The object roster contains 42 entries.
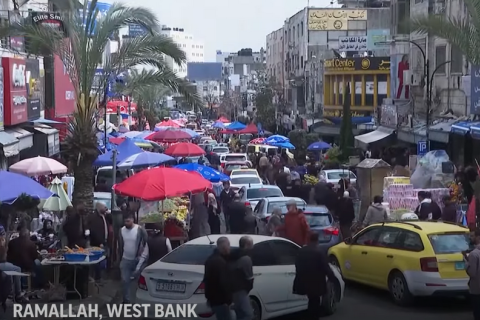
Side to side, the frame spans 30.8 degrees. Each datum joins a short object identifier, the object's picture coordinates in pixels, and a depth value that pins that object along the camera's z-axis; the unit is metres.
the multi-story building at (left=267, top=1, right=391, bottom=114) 66.12
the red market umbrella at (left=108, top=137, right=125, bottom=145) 35.37
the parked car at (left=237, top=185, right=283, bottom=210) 25.40
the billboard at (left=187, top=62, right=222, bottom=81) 172.62
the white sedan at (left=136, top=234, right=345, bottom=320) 11.59
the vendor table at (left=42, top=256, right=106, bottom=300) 13.98
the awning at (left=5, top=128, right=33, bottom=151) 26.09
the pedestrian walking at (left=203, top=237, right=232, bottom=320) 10.48
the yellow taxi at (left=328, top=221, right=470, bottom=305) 13.55
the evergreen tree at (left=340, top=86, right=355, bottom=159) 39.72
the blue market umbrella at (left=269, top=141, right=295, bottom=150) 44.78
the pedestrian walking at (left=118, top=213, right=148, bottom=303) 14.03
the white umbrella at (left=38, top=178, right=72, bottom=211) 19.19
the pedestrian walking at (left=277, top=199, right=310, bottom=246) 17.08
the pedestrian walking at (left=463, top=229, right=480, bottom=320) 11.84
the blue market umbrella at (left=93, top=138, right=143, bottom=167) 25.39
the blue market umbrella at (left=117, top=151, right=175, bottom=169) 23.30
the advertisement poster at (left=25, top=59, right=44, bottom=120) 28.86
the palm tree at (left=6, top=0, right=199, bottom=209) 19.19
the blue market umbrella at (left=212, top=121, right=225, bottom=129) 64.09
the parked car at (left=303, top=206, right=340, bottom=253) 18.73
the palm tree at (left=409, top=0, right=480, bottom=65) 24.80
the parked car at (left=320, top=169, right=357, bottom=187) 32.23
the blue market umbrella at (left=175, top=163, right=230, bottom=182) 24.68
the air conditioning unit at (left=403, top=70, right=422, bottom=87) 39.44
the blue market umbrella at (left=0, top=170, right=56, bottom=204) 15.62
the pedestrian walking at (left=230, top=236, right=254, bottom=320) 10.55
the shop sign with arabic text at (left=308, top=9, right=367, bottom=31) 76.56
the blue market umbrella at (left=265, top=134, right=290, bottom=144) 45.22
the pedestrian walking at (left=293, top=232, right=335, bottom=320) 11.55
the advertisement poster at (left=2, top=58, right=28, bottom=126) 25.31
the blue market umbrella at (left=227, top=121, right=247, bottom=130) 56.03
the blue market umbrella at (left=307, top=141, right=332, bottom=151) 43.19
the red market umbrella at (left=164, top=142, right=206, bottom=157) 30.81
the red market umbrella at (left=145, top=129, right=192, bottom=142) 36.68
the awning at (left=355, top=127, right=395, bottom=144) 40.97
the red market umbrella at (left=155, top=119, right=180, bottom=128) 53.38
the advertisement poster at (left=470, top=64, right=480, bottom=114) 25.25
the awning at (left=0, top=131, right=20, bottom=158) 23.22
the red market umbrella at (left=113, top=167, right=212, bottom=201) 17.75
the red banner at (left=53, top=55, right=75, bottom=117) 37.47
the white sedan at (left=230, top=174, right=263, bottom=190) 30.34
